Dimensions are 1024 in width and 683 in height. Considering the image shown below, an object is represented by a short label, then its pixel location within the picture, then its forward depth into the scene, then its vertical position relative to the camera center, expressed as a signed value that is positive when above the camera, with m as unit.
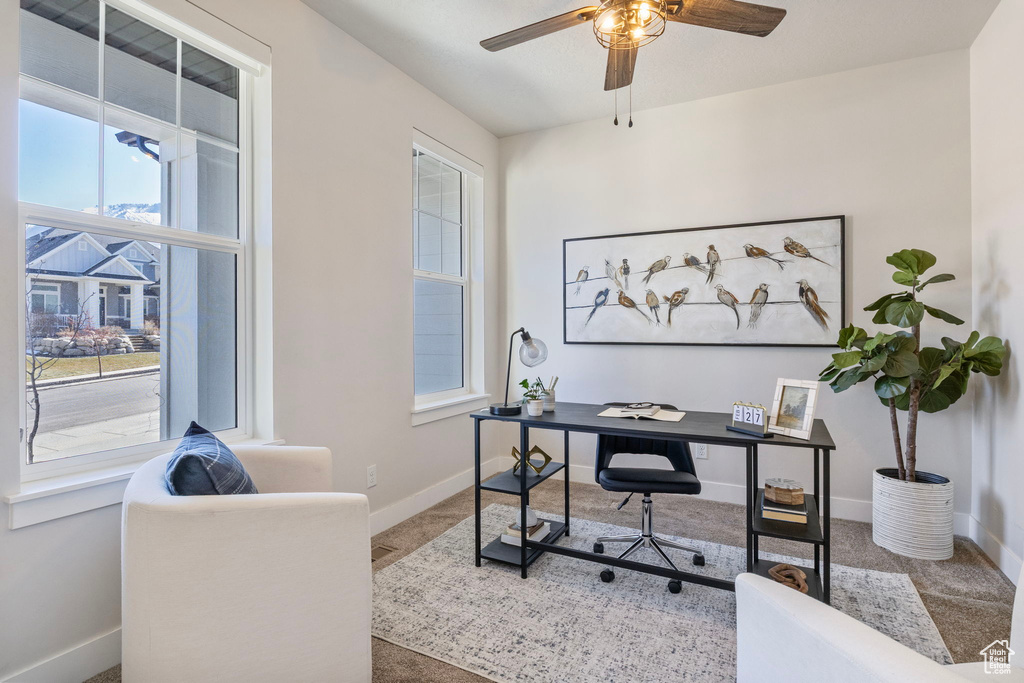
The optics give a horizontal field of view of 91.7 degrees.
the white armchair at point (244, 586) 1.23 -0.64
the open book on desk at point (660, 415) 2.33 -0.36
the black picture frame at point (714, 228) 3.13 +0.42
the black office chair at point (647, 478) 2.27 -0.65
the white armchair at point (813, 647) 0.75 -0.53
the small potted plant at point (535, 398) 2.46 -0.30
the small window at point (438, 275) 3.49 +0.48
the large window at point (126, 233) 1.71 +0.42
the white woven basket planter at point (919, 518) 2.53 -0.92
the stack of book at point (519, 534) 2.55 -1.01
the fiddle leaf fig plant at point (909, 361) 2.53 -0.11
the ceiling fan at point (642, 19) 1.77 +1.20
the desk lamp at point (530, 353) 2.55 -0.07
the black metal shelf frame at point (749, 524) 1.86 -0.73
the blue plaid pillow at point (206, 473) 1.37 -0.38
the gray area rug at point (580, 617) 1.76 -1.14
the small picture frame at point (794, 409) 1.92 -0.27
